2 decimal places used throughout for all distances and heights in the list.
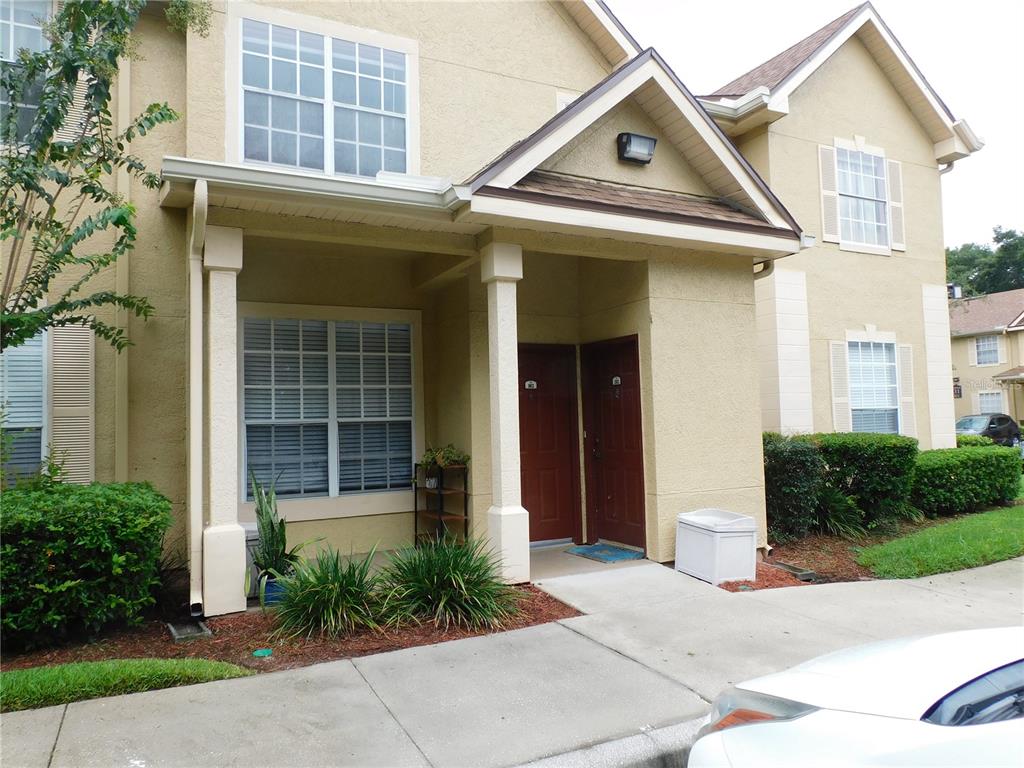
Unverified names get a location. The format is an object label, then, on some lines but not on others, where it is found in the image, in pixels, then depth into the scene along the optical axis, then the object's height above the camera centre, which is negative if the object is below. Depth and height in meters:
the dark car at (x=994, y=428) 22.45 -0.44
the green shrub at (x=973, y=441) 13.16 -0.50
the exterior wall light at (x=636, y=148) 7.69 +2.96
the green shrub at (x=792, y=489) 9.12 -0.90
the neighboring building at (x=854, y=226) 11.20 +3.26
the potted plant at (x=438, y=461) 8.05 -0.38
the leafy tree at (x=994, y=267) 46.19 +9.75
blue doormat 7.99 -1.49
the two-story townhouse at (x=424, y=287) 6.57 +1.58
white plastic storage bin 7.19 -1.30
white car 2.19 -0.99
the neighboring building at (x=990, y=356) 31.23 +2.61
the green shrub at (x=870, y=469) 9.80 -0.72
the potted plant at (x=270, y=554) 6.34 -1.11
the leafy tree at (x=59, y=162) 5.70 +2.32
